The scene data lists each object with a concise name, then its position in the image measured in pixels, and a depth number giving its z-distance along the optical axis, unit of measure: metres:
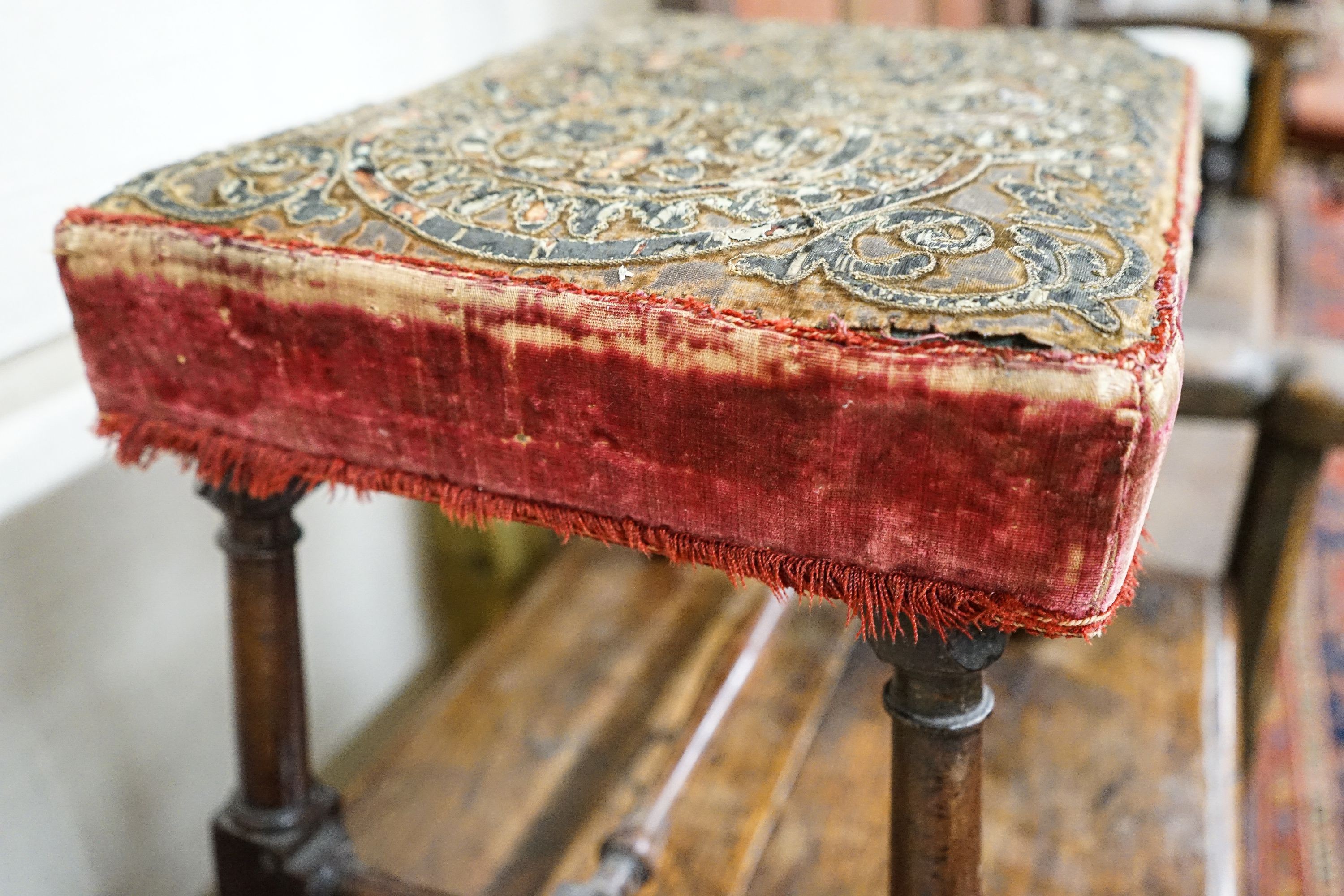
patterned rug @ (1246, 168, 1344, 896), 1.07
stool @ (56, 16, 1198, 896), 0.39
